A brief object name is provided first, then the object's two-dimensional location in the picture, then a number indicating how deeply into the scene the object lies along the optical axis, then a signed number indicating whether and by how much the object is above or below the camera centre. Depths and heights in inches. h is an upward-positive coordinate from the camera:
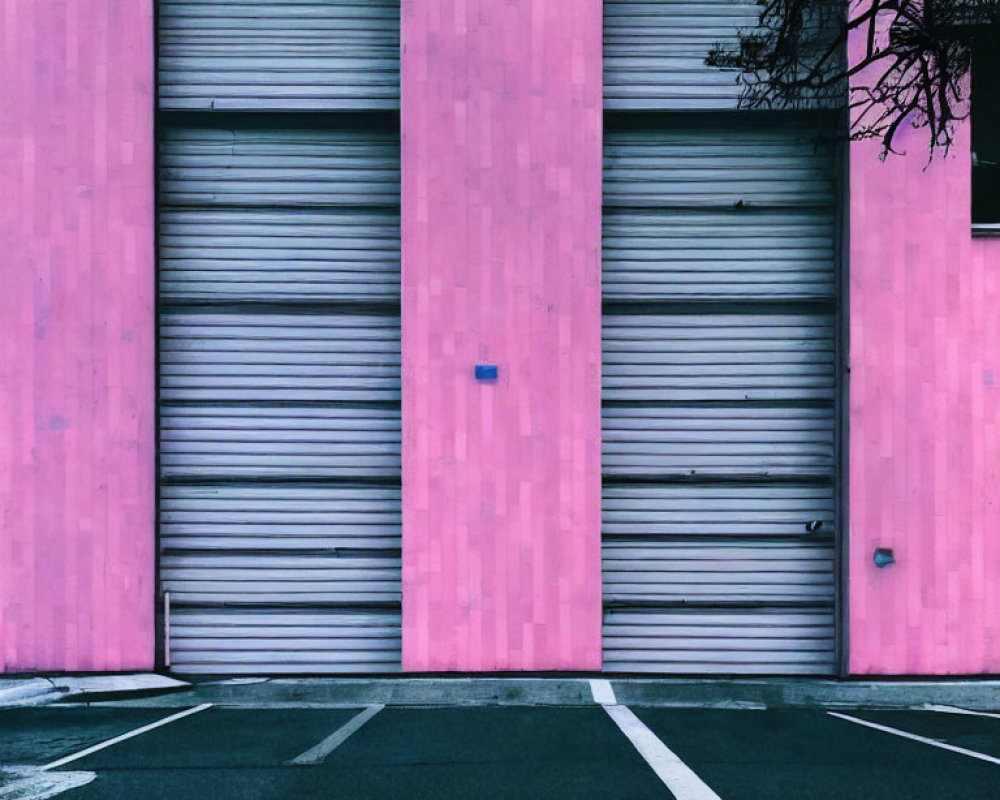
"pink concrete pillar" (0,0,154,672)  357.4 +29.0
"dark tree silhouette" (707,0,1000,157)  316.5 +143.5
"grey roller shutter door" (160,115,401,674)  368.8 -7.6
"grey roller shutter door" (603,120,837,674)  368.8 +4.1
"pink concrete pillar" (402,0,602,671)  355.3 +28.4
